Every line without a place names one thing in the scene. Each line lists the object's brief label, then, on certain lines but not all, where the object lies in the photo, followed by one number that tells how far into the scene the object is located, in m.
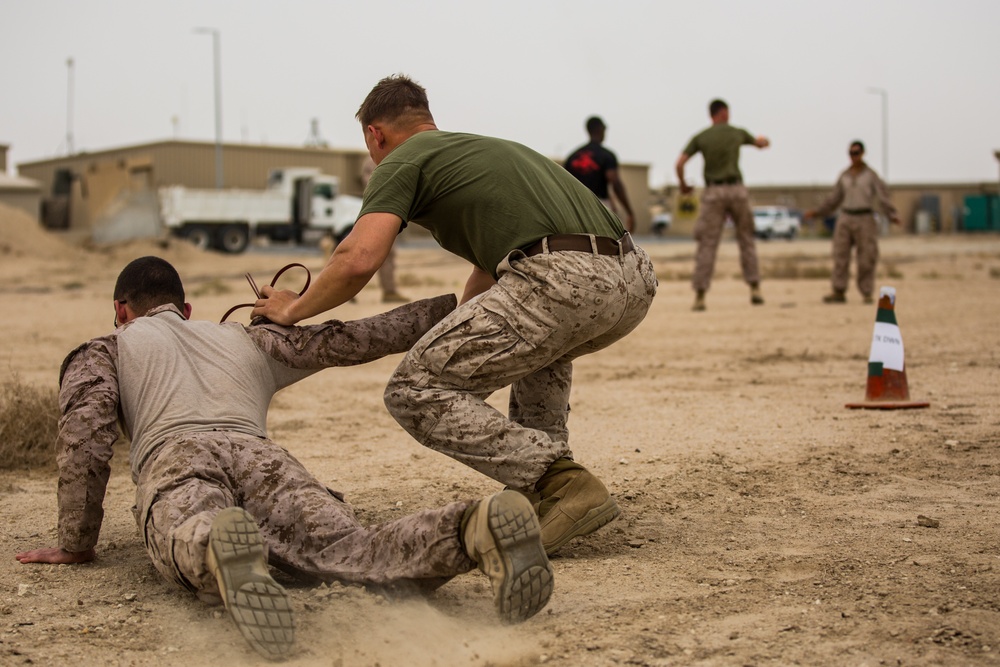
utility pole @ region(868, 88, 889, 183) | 59.06
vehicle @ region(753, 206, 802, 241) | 47.06
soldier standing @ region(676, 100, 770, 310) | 11.48
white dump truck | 31.94
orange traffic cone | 6.04
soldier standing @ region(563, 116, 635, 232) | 10.84
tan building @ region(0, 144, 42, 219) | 33.91
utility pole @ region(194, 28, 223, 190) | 40.88
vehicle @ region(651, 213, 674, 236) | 54.59
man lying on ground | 2.70
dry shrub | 5.06
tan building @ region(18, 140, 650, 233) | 37.97
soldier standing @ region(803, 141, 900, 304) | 12.47
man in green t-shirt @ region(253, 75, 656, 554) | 3.37
